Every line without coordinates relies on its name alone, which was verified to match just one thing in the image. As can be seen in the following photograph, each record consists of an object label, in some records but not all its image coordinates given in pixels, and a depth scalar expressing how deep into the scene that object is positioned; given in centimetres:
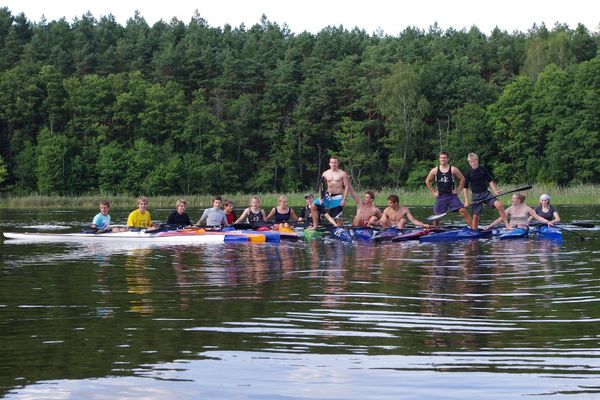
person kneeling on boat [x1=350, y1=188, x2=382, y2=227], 2372
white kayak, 2172
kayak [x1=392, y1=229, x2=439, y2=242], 2131
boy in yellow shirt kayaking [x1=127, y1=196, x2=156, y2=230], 2320
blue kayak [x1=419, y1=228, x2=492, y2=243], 2144
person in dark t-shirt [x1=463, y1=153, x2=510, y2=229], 2278
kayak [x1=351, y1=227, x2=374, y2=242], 2200
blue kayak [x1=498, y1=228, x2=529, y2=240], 2172
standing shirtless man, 2322
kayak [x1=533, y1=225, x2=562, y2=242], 2191
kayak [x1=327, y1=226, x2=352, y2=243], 2205
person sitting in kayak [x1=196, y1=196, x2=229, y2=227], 2405
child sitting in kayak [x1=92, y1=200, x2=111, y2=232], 2302
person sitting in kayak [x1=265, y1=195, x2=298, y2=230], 2397
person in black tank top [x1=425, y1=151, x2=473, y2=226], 2294
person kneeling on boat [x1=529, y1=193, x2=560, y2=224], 2291
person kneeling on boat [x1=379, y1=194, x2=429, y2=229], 2339
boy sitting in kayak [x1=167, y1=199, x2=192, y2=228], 2358
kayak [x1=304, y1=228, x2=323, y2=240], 2283
